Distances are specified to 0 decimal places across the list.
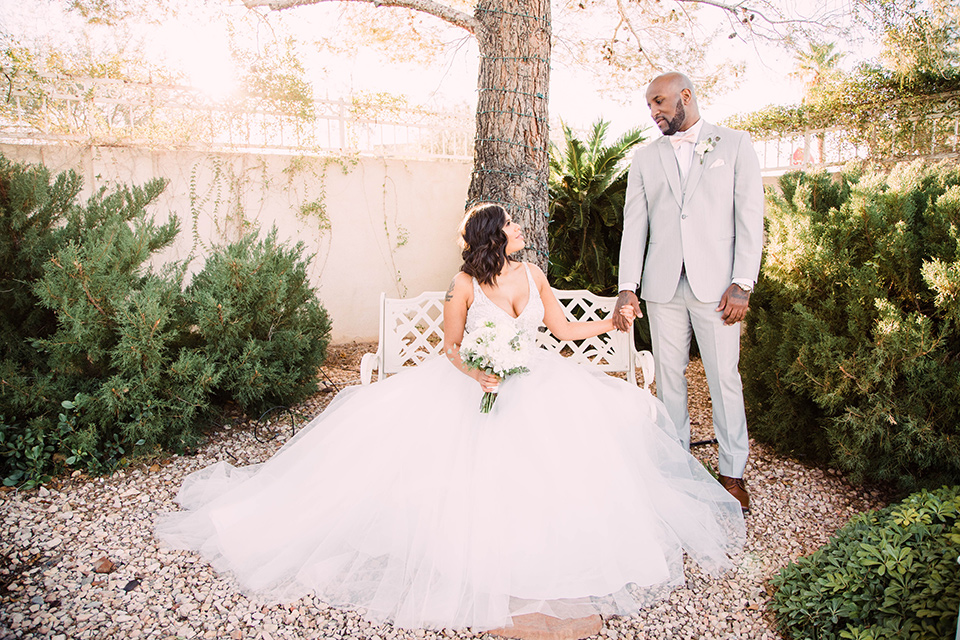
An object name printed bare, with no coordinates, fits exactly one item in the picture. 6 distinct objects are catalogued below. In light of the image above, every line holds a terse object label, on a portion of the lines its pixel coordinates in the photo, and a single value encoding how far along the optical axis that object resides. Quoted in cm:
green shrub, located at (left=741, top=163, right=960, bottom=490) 288
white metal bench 365
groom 296
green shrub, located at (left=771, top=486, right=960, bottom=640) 178
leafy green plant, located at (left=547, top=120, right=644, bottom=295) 576
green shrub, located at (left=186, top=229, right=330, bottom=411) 377
